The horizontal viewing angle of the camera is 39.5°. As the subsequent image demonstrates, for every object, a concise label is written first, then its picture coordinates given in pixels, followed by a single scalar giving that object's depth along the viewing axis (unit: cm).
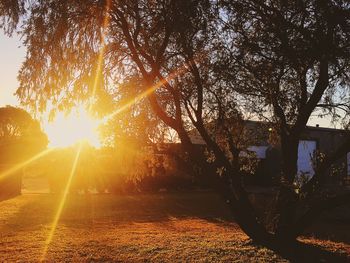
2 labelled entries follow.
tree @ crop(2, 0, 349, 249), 901
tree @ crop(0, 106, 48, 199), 4072
